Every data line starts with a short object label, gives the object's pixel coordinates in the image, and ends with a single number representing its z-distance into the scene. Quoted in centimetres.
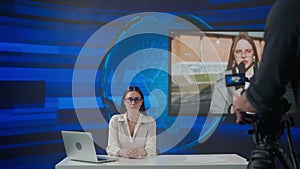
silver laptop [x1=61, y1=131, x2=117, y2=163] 260
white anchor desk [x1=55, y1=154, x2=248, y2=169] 256
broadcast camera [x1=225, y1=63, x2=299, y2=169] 133
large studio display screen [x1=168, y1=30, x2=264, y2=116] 425
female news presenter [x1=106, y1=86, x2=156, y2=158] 338
